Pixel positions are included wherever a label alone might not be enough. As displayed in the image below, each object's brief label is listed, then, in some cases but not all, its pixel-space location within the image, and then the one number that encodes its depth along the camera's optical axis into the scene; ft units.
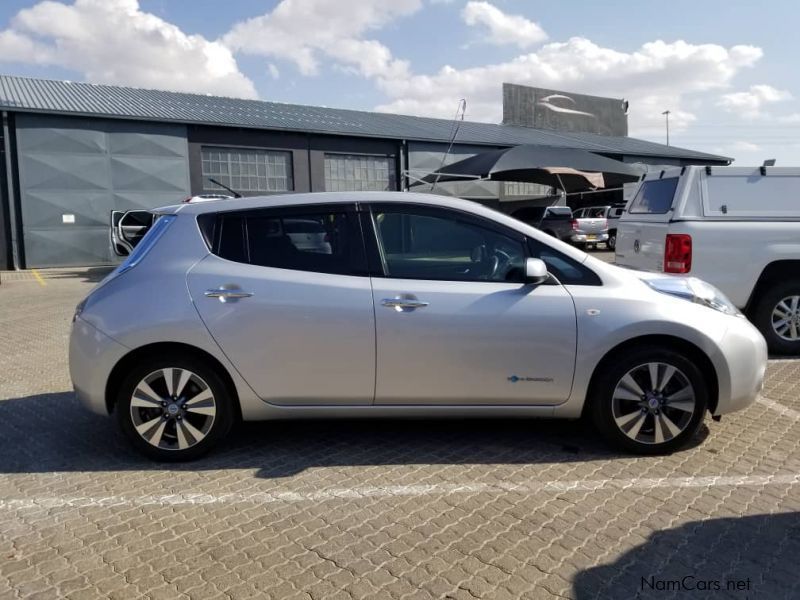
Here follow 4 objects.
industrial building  60.54
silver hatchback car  13.24
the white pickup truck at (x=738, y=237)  21.15
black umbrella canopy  49.19
